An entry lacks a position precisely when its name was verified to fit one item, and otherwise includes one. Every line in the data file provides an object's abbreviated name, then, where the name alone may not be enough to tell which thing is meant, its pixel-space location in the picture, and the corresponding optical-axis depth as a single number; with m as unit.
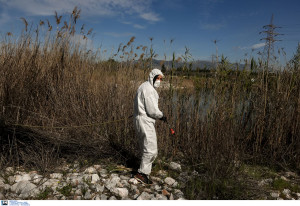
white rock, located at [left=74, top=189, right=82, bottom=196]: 3.03
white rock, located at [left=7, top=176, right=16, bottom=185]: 3.29
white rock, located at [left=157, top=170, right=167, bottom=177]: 3.68
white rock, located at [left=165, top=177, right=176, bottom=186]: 3.39
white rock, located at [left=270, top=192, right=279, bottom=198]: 3.19
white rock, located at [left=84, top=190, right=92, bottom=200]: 2.98
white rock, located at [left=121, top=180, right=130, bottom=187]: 3.29
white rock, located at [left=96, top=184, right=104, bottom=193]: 3.13
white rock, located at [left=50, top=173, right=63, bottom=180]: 3.43
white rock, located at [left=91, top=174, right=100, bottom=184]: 3.32
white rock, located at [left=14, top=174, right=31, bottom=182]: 3.36
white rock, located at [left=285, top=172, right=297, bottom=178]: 3.86
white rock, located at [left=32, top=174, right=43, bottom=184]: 3.32
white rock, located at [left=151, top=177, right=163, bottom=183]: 3.49
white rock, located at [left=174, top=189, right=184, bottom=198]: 3.08
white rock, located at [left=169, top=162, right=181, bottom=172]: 3.86
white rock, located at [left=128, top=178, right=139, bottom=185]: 3.34
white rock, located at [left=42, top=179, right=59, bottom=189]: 3.16
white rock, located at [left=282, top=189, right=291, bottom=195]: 3.32
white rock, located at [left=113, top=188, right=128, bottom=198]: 3.04
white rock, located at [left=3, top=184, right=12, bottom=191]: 3.13
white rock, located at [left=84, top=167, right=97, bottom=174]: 3.59
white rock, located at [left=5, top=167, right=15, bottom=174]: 3.56
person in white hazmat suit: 3.06
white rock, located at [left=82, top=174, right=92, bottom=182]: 3.31
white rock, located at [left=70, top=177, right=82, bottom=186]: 3.22
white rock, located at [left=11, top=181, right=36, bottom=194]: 3.04
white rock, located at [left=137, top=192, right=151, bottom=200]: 2.99
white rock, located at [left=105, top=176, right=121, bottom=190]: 3.19
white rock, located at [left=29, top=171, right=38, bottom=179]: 3.46
